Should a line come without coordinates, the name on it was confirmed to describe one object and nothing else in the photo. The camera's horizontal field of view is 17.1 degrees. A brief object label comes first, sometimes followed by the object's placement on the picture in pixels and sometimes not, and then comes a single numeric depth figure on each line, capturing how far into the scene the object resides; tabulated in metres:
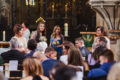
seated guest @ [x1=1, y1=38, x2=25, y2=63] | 6.93
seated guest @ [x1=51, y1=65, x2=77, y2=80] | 2.93
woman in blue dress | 9.21
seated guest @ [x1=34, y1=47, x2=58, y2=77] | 5.59
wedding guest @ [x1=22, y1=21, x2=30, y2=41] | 11.49
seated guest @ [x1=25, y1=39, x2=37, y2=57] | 6.80
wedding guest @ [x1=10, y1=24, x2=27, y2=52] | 7.86
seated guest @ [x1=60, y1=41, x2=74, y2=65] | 6.07
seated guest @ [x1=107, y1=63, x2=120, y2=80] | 3.01
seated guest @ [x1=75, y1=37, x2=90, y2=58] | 7.45
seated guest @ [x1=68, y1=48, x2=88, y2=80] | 5.39
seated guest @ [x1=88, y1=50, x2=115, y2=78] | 4.81
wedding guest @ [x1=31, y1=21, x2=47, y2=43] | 8.99
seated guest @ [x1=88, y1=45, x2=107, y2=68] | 5.82
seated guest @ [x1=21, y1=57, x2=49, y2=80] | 4.29
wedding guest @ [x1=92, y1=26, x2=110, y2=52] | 8.12
